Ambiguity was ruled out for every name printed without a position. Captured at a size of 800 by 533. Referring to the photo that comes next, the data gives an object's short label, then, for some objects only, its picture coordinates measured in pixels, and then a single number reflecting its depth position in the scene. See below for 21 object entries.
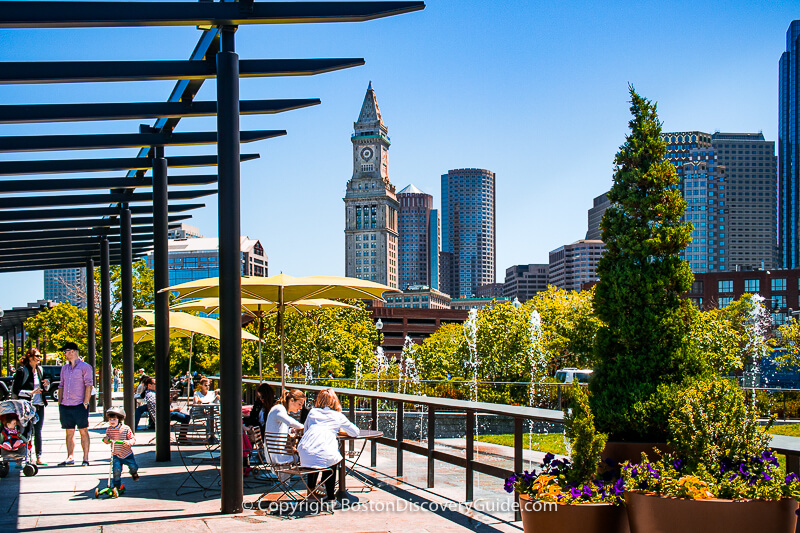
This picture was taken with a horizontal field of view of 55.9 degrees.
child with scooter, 8.47
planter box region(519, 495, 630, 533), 5.11
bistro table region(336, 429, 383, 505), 8.46
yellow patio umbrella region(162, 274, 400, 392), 10.02
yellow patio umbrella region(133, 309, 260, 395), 13.59
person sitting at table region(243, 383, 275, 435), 9.88
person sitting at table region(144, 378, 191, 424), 13.69
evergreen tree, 6.33
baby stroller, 10.22
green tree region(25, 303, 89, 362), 35.00
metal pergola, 7.32
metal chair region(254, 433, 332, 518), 7.78
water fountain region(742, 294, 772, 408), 69.93
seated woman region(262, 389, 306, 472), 8.12
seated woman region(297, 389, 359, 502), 7.84
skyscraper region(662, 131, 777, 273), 197.25
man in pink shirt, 10.78
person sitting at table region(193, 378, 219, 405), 13.81
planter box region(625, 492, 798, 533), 4.52
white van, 38.93
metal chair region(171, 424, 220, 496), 8.94
